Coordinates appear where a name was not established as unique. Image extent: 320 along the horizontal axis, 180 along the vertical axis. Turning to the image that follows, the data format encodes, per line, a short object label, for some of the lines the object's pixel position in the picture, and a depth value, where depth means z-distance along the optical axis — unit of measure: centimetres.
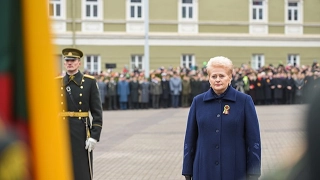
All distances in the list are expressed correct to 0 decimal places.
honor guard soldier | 634
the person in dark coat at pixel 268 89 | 3244
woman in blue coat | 465
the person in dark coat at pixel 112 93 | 3016
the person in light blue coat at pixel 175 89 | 3077
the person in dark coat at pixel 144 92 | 3044
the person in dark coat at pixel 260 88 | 3231
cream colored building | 4072
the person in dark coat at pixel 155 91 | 3048
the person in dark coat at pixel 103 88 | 2995
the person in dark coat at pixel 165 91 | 3081
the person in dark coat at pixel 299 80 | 3161
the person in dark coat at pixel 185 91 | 3114
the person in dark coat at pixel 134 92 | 3037
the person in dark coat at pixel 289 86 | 3238
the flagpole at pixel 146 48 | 3369
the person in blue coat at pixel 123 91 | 3022
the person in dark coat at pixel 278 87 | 3247
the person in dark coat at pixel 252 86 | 3212
